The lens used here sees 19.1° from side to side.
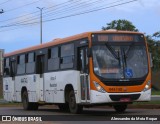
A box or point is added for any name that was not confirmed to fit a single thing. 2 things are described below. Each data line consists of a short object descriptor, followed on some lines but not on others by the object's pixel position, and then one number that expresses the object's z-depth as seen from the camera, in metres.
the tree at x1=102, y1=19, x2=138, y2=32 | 85.00
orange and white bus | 18.39
